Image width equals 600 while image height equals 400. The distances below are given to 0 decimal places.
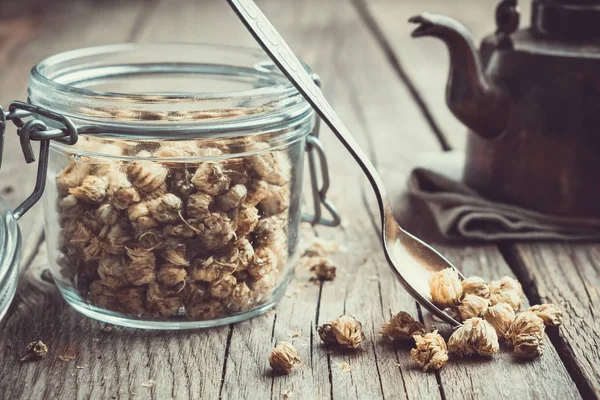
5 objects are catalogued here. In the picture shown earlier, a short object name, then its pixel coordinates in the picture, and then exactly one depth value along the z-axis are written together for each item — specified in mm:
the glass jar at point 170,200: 498
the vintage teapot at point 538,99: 611
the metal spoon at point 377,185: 506
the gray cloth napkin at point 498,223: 615
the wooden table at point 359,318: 488
